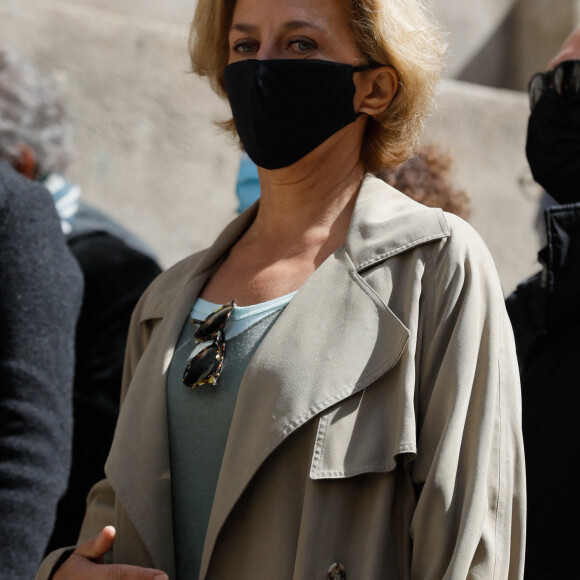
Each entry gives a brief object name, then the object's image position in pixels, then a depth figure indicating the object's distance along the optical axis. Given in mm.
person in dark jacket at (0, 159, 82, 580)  2671
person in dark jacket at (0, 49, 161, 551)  3079
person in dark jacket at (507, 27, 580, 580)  2524
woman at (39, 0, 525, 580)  2285
